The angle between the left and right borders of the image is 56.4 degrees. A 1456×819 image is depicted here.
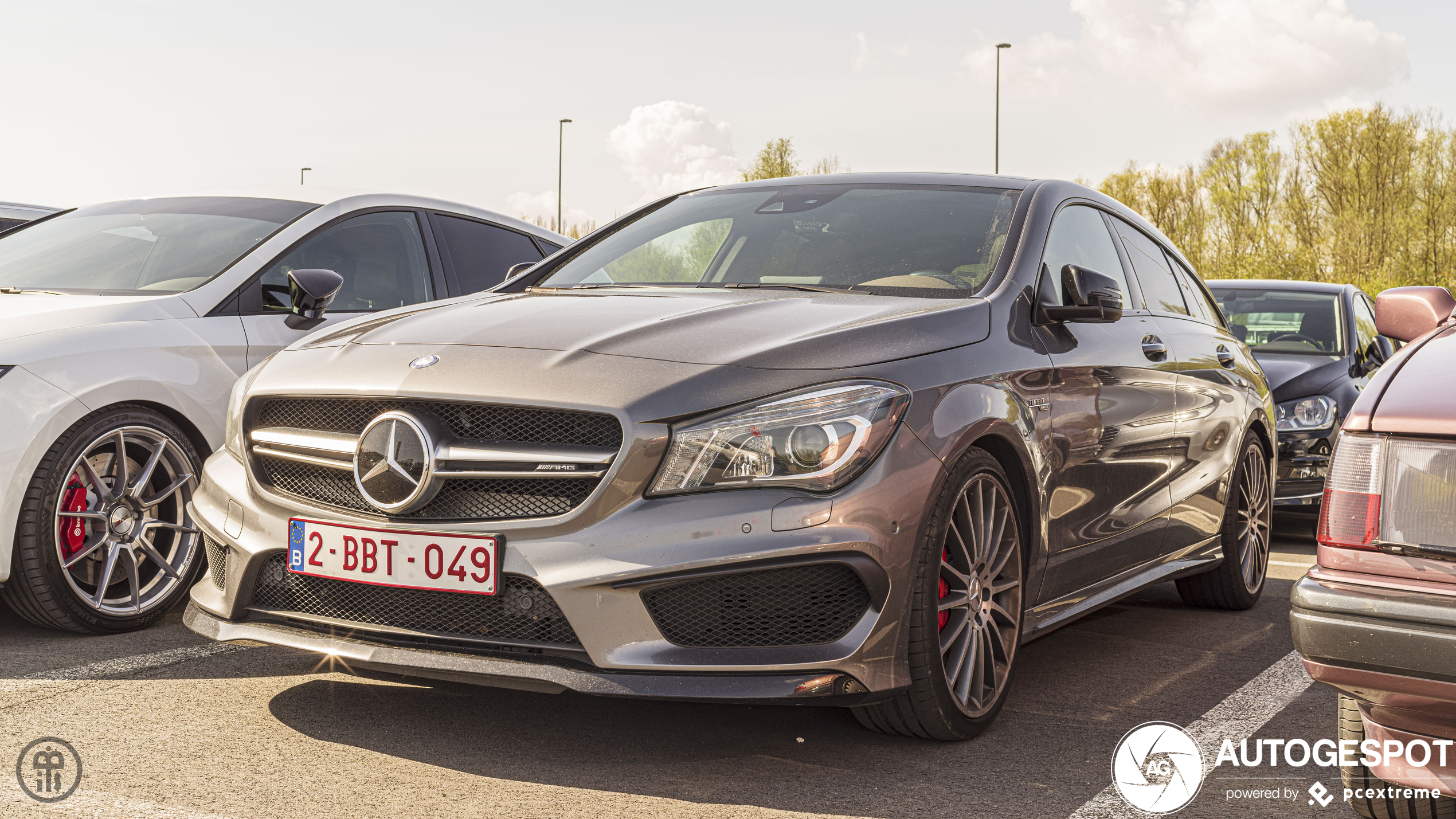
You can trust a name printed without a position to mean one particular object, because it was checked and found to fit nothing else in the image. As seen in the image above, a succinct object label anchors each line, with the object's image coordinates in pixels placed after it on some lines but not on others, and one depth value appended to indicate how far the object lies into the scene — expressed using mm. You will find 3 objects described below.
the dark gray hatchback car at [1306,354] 8086
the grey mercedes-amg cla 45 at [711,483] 3082
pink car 2434
